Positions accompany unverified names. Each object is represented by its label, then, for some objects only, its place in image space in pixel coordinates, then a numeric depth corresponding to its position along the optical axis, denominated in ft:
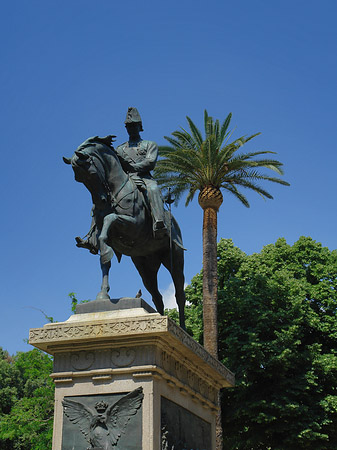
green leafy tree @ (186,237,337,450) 81.41
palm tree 82.95
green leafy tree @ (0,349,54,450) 90.64
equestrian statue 29.63
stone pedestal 25.50
